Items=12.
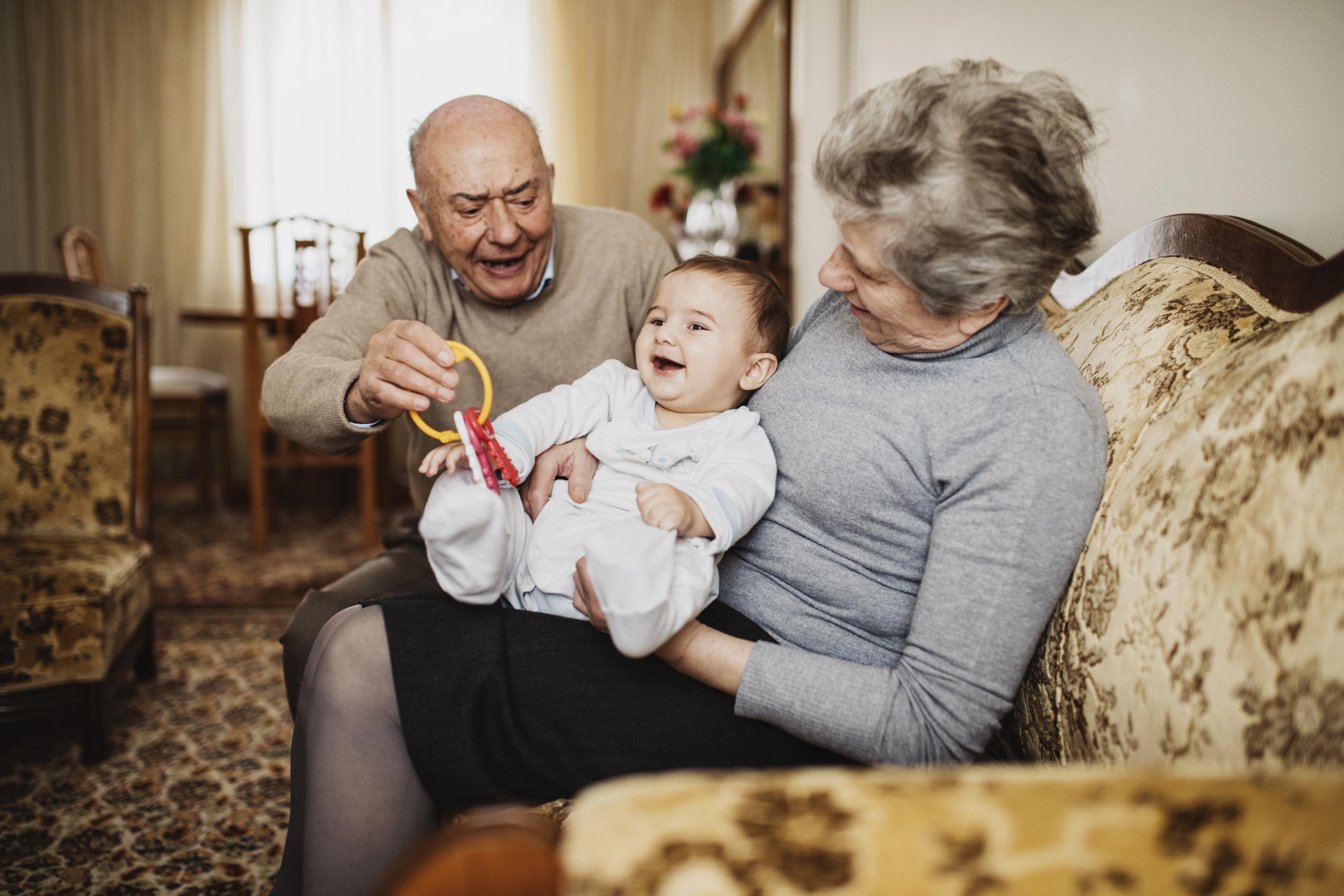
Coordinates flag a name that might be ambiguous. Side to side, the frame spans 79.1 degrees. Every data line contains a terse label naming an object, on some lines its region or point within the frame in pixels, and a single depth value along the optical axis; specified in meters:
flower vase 3.55
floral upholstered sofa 0.45
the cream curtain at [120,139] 4.49
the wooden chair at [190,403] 3.61
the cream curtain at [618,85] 4.89
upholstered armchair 1.79
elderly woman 0.85
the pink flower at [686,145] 3.69
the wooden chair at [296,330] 3.31
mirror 3.71
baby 0.83
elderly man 1.21
